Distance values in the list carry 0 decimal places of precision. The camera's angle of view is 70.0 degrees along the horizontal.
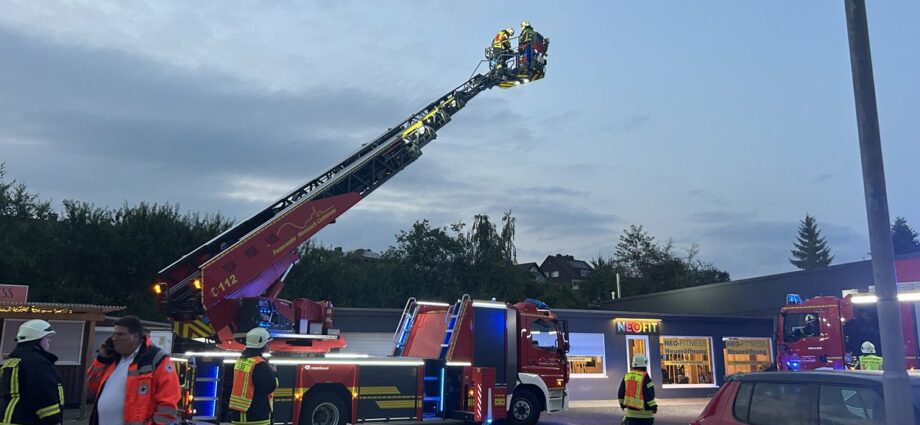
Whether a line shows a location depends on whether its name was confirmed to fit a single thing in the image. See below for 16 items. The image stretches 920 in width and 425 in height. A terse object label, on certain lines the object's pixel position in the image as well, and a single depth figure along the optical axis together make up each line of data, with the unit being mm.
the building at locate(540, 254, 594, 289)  115875
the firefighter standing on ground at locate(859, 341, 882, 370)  12938
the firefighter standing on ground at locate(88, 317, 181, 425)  4773
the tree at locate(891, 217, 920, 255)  67312
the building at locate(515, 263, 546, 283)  105356
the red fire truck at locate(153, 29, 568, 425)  11750
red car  5020
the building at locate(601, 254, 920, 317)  26719
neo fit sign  25000
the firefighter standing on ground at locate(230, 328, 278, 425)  6824
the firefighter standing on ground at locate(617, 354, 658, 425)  8477
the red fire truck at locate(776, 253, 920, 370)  17344
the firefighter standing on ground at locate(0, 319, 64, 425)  4945
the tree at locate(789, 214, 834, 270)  92812
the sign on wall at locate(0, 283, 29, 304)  16859
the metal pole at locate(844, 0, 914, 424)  4363
